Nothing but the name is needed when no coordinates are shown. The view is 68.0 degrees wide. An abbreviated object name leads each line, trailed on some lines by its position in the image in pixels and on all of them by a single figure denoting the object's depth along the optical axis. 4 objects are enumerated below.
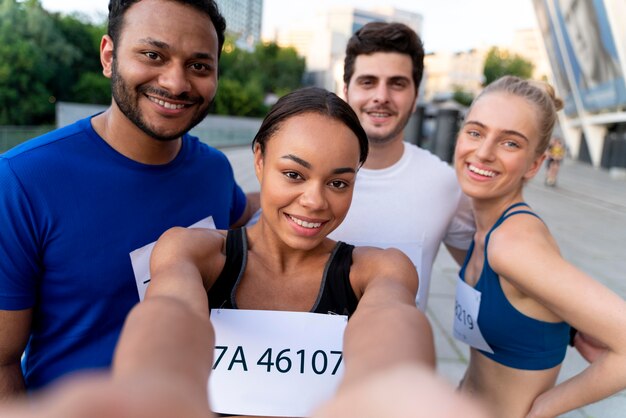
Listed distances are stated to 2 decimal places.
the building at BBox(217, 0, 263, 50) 134.02
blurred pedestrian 17.64
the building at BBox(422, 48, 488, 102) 92.52
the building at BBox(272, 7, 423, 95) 79.88
